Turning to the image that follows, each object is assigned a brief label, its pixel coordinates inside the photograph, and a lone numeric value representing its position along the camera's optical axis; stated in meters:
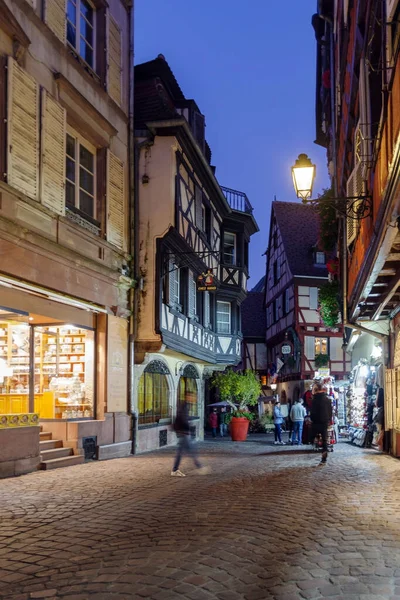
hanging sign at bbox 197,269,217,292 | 20.86
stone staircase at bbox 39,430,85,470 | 12.36
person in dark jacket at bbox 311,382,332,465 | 13.48
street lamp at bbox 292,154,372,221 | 10.73
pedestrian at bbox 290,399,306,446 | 20.73
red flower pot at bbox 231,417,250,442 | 24.19
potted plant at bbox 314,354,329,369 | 37.66
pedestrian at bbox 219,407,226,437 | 33.03
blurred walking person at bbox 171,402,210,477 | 12.09
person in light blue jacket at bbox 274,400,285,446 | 22.67
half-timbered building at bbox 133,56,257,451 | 17.41
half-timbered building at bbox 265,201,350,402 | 38.75
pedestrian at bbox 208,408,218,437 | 31.89
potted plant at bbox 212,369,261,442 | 26.72
